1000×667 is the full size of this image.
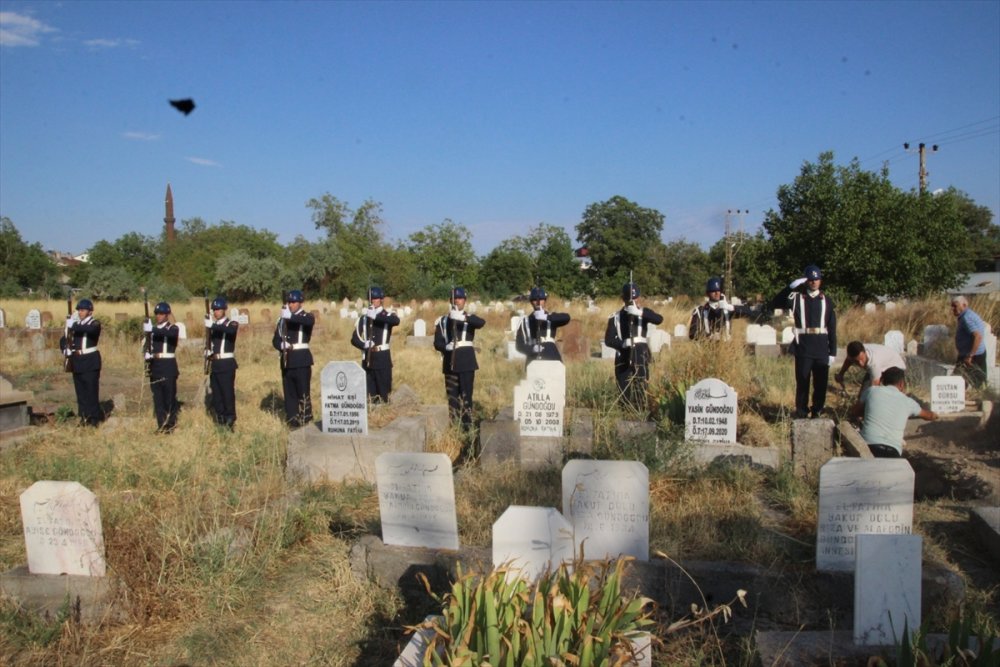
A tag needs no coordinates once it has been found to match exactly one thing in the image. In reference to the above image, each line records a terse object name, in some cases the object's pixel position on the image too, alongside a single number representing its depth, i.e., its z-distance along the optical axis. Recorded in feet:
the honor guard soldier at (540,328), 29.91
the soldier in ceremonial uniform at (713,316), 29.84
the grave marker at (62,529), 13.69
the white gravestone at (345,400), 21.83
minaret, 213.05
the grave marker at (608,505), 13.28
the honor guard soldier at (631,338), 27.50
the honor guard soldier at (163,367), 29.66
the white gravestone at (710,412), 21.21
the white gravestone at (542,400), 21.65
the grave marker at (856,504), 12.86
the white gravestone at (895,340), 39.78
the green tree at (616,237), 122.72
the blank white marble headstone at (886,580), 10.15
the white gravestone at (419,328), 63.57
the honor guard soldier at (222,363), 29.84
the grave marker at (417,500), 14.57
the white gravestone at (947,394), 26.81
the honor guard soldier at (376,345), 31.63
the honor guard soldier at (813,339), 24.93
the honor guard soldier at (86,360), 30.94
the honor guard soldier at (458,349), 28.32
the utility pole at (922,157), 91.86
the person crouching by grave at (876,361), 25.26
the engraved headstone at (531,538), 11.32
